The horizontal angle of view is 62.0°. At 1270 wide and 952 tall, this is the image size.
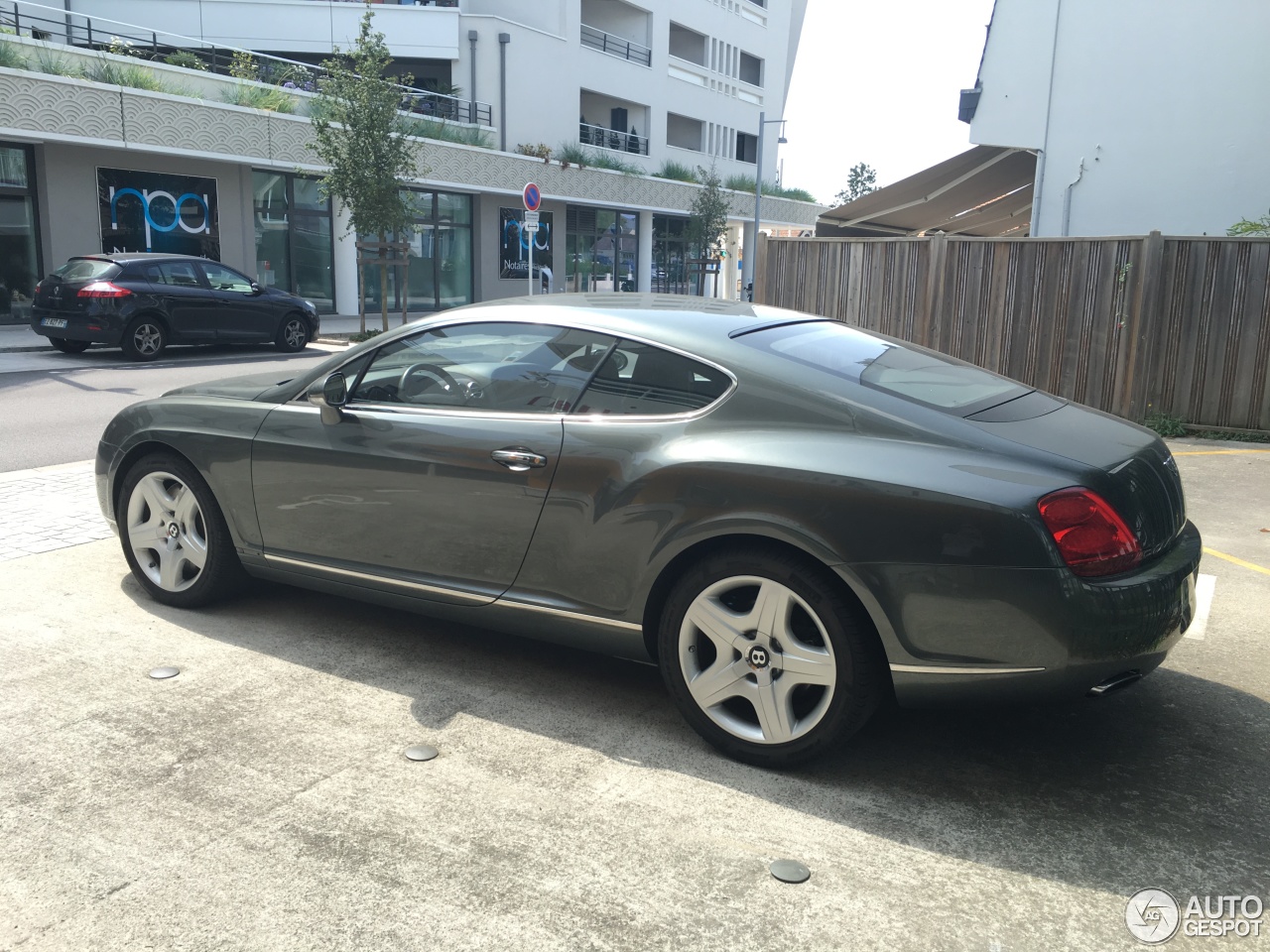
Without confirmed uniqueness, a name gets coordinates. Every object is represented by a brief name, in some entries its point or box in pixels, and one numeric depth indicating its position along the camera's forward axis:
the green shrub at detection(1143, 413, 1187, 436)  10.34
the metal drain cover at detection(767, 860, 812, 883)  2.80
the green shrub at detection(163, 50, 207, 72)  24.50
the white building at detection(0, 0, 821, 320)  21.72
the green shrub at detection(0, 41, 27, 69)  19.86
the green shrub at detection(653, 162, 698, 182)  43.81
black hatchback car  16.00
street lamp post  48.28
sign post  20.91
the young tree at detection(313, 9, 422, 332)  21.38
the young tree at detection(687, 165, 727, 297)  44.19
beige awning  15.62
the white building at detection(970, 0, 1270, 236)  12.95
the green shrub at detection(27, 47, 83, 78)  20.53
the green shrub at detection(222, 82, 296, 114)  24.83
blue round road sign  20.88
